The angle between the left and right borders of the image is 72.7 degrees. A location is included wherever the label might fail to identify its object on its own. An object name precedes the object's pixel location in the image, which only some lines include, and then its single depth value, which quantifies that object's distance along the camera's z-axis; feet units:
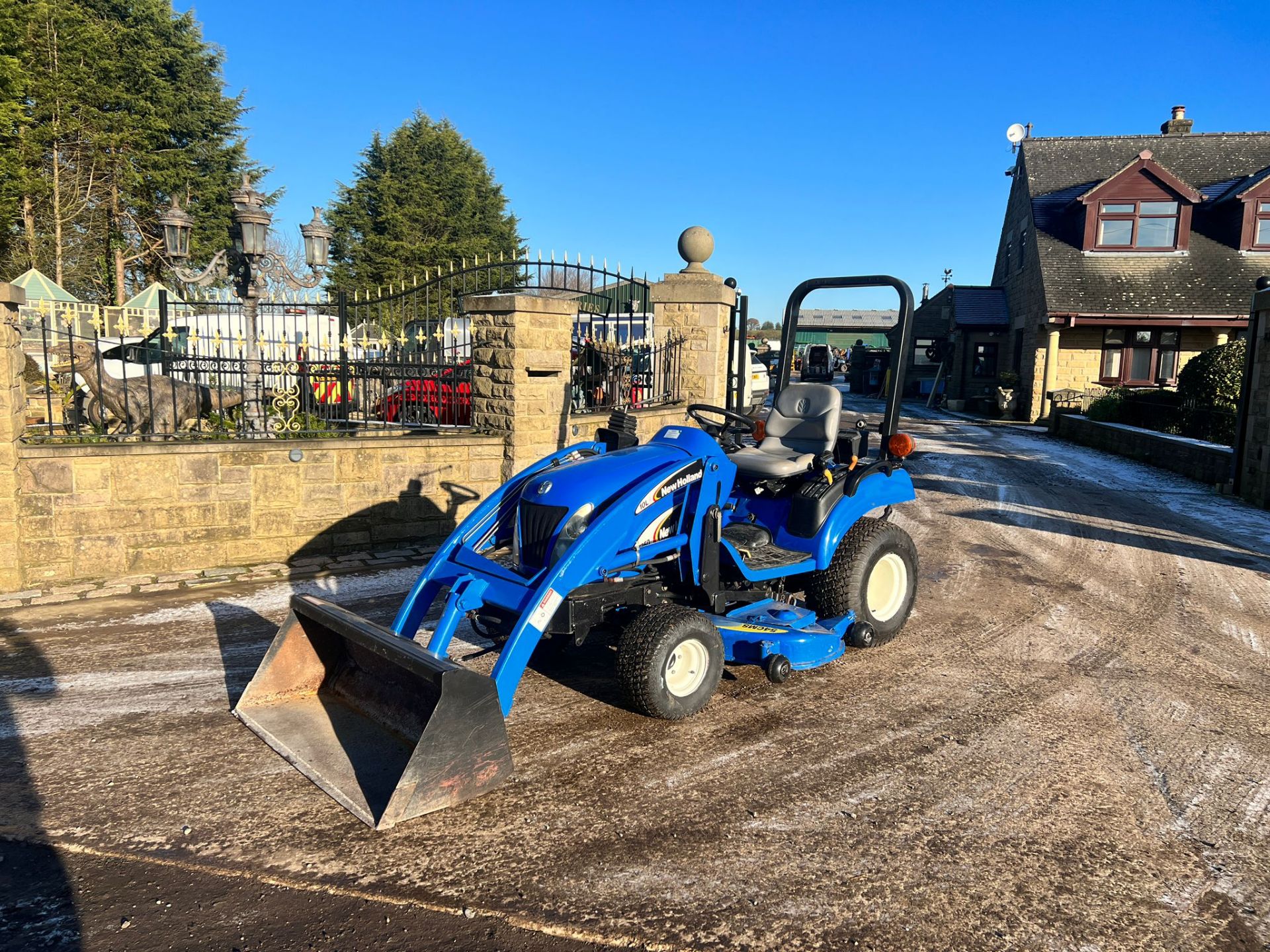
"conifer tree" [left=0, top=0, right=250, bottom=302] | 82.28
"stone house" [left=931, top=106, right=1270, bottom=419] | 68.74
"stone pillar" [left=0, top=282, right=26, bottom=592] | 19.88
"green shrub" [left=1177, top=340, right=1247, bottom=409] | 47.11
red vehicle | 26.61
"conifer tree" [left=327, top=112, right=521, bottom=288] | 113.09
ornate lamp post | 28.45
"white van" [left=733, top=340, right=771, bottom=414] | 60.08
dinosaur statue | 23.99
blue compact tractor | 10.93
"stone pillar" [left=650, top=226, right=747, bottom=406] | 34.22
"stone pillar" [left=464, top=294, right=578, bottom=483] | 25.63
